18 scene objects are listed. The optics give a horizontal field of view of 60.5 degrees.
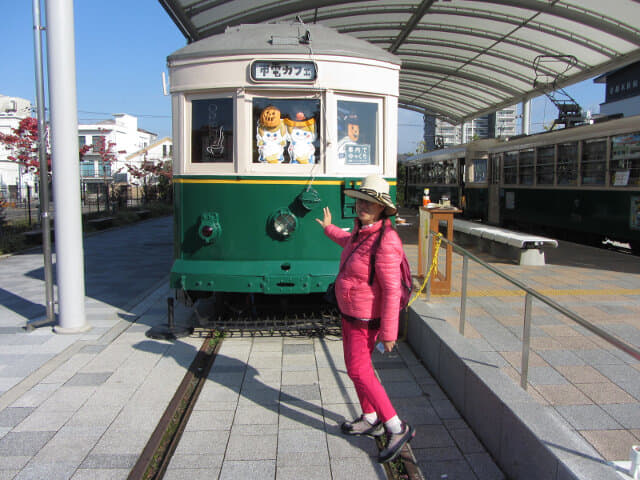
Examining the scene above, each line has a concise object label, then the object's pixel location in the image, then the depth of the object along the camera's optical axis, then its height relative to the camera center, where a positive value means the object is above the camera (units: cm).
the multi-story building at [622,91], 4591 +907
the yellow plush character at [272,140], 585 +55
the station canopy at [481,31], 1112 +372
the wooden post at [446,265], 689 -91
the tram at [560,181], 1066 +26
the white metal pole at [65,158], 572 +35
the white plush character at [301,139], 586 +56
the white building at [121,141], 5288 +605
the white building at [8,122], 5006 +683
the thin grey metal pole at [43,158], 599 +38
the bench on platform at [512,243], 934 -93
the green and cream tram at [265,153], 571 +42
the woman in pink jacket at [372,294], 342 -66
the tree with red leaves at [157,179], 2978 +79
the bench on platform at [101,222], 1902 -107
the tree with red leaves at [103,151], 3174 +236
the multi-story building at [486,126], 8345 +1225
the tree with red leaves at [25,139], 2233 +215
